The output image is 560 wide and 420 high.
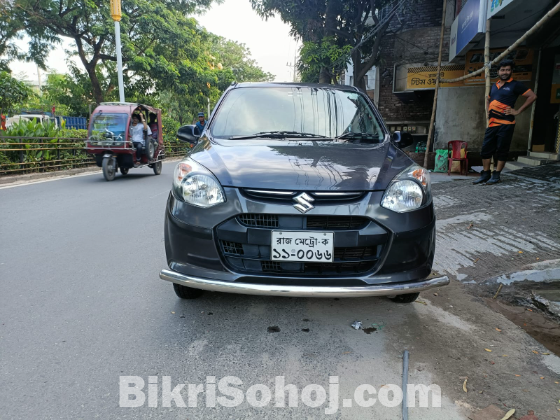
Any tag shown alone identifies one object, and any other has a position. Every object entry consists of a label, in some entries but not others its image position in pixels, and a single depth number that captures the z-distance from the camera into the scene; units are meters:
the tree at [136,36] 18.05
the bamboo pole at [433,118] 11.32
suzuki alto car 2.37
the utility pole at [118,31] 15.07
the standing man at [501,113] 6.29
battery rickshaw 10.70
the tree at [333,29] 15.30
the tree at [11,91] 15.38
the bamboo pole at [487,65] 7.10
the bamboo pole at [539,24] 4.72
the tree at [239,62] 39.09
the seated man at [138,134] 11.38
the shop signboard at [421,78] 14.62
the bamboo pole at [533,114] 10.29
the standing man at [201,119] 11.93
